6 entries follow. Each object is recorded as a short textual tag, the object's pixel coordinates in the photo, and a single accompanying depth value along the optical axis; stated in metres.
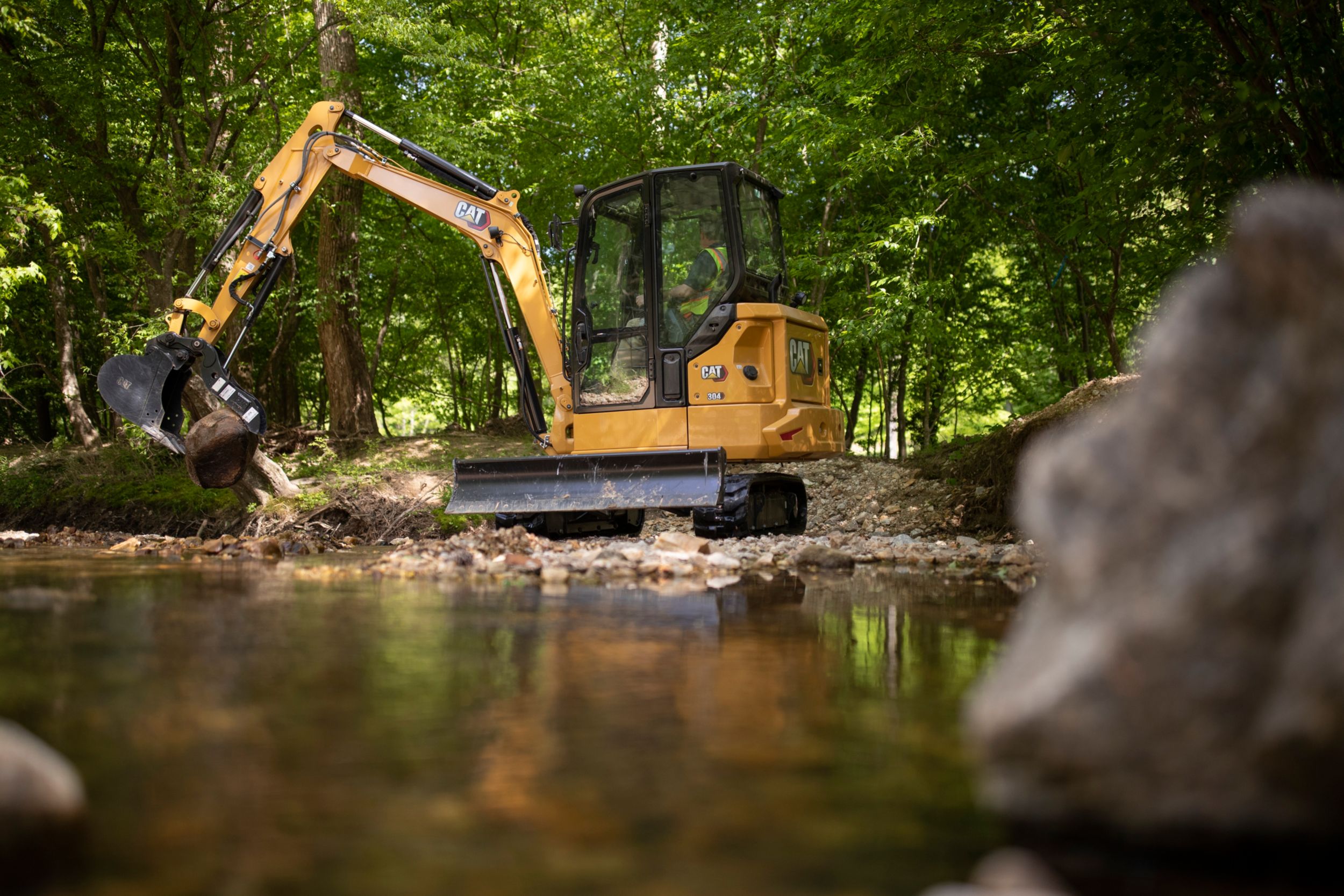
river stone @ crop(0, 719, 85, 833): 1.43
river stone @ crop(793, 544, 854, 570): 6.65
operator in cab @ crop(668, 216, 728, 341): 8.68
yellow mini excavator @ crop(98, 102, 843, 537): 8.50
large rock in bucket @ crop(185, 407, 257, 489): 9.50
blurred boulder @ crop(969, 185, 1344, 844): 1.41
